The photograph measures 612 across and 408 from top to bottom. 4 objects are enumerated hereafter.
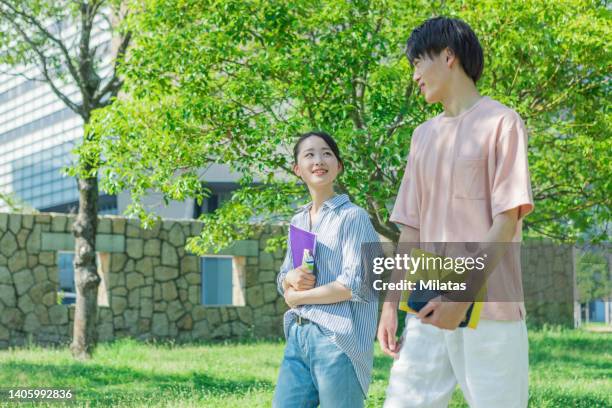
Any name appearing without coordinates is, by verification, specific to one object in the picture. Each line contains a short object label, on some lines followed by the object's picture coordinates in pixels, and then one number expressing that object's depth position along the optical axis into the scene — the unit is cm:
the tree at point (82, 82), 1169
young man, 256
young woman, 346
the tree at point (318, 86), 762
